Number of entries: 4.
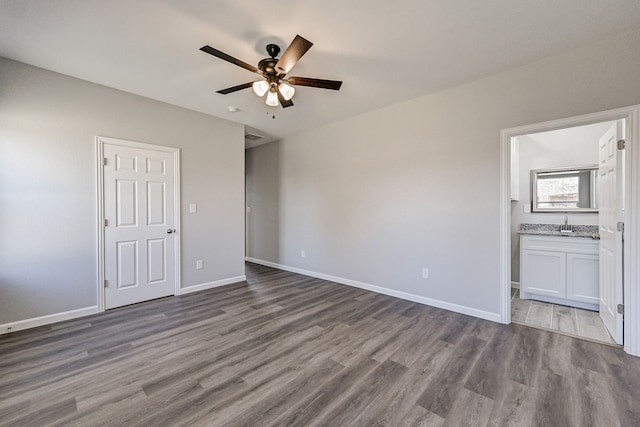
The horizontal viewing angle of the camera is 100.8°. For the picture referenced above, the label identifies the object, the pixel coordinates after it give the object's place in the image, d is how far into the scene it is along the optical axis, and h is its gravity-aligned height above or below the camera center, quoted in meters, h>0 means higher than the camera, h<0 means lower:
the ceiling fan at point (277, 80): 2.14 +1.21
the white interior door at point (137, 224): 3.28 -0.14
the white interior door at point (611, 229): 2.44 -0.15
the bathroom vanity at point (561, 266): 3.23 -0.68
